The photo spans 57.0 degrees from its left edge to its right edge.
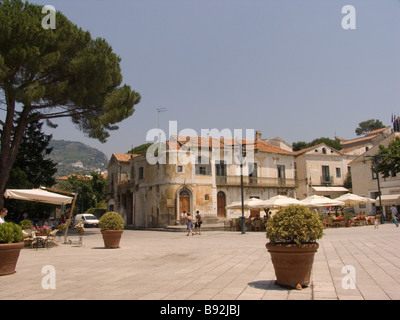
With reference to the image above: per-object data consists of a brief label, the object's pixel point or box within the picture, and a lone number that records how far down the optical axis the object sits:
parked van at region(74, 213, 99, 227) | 37.38
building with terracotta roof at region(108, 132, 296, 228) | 33.81
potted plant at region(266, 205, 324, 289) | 5.83
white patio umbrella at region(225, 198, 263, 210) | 25.25
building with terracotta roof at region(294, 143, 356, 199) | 42.78
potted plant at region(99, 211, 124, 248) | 13.47
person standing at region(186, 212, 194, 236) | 22.84
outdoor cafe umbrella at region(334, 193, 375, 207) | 26.69
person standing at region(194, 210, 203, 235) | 23.05
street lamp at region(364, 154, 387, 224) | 28.80
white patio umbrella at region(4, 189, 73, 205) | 15.23
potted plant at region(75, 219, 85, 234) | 15.96
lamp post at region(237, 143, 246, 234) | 22.12
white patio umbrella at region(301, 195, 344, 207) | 23.84
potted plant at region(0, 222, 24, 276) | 7.82
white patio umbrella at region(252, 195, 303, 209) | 23.05
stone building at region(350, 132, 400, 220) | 35.80
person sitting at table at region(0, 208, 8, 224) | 11.32
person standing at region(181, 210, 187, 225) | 32.05
